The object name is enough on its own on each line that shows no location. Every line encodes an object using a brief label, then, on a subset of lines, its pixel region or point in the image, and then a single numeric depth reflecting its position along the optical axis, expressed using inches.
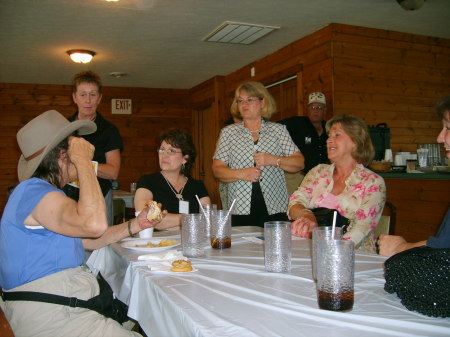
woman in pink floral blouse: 81.9
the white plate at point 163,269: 54.4
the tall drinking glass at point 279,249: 53.1
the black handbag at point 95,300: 50.1
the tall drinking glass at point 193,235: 62.3
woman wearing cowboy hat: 49.9
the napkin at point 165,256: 60.4
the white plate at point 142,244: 67.0
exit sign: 323.0
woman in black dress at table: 99.6
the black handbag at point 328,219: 80.4
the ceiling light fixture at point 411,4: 151.0
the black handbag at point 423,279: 35.9
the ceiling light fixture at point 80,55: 218.4
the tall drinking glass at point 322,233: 49.0
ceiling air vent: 187.9
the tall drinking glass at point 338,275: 38.6
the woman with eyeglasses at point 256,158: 105.0
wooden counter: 140.9
